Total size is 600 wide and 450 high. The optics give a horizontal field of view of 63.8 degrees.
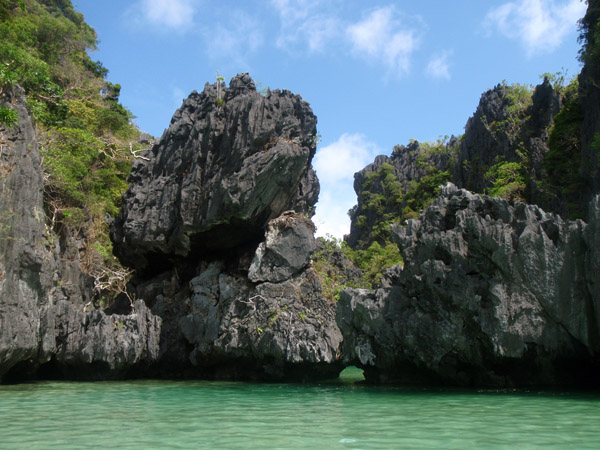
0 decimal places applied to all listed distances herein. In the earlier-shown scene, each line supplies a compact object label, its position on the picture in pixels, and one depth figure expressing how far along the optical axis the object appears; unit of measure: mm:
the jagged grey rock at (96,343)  14211
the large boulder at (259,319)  14445
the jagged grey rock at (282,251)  15641
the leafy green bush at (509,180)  22969
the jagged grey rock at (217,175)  15633
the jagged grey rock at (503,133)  23094
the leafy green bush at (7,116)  11328
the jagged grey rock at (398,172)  44166
